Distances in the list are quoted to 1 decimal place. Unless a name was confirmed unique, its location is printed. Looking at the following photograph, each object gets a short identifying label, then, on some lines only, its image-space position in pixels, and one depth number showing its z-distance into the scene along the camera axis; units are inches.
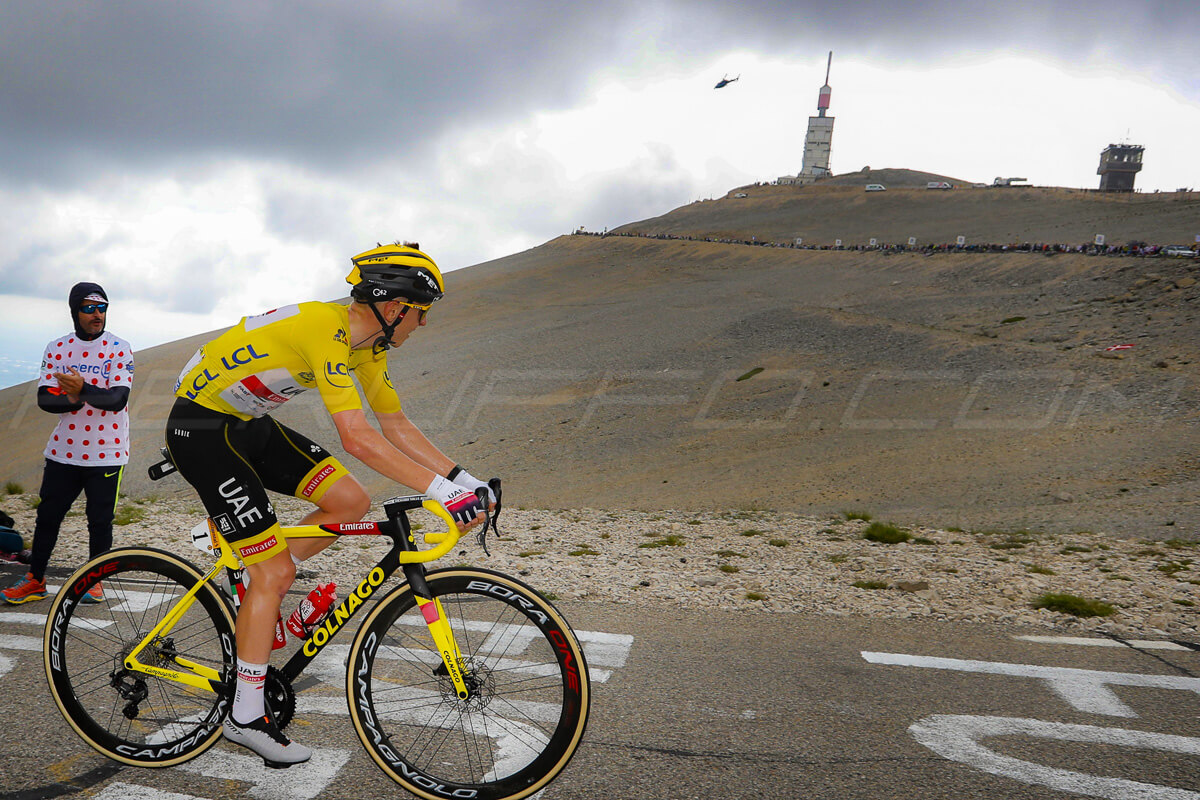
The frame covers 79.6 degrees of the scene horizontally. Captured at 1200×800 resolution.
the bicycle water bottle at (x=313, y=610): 119.3
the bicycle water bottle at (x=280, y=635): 120.4
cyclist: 114.9
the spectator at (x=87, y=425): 195.6
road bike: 108.3
